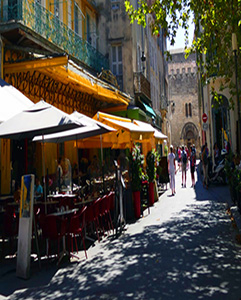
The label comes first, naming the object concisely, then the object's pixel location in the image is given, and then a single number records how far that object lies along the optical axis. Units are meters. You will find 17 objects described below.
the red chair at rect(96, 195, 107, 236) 7.09
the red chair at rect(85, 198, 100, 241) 6.50
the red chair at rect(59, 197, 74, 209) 7.25
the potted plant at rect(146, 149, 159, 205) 11.04
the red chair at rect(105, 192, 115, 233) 7.52
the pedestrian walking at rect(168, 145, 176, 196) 13.57
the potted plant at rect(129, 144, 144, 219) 9.13
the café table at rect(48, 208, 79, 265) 5.70
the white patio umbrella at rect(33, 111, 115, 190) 7.29
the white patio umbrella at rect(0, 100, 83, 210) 5.86
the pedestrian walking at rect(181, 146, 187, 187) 16.66
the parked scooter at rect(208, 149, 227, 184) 14.88
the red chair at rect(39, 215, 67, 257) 5.46
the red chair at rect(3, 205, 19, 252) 6.10
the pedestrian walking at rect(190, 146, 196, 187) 15.88
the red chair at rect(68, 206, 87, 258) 5.60
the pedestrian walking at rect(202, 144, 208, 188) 14.32
